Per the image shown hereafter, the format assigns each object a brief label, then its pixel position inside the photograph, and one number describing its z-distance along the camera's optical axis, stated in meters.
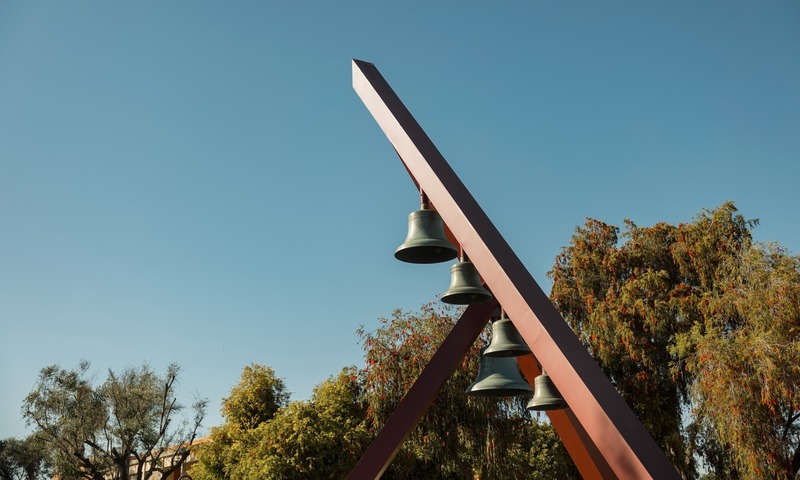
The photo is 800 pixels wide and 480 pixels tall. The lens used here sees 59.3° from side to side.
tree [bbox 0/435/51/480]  39.34
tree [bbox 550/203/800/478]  14.10
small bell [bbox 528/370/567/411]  5.71
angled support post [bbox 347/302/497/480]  5.36
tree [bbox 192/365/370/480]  19.81
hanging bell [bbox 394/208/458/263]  5.21
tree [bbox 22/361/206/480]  30.33
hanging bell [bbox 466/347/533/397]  5.73
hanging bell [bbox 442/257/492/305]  5.33
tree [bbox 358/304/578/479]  19.55
